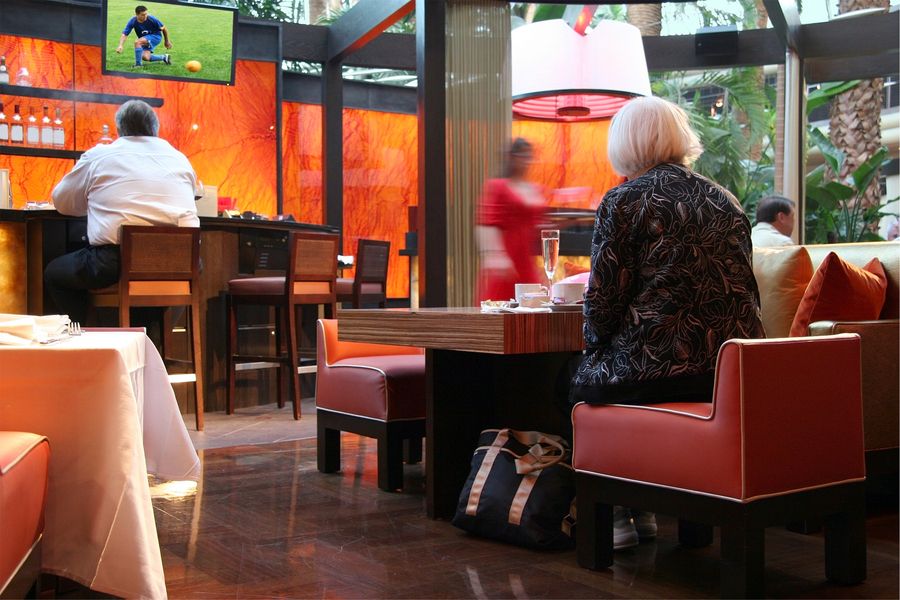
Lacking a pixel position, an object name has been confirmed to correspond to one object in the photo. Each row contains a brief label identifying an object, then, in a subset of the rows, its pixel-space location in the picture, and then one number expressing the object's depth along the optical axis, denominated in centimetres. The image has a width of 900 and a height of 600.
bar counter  541
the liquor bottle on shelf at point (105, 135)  851
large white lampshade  505
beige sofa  323
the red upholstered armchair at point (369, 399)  360
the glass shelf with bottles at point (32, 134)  840
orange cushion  320
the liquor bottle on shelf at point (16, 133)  840
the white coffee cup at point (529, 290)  311
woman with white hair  252
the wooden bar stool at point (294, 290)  566
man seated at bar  501
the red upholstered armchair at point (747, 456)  226
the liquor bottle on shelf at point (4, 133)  835
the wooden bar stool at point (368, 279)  654
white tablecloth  197
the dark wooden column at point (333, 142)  978
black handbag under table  282
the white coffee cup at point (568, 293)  313
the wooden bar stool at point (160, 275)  495
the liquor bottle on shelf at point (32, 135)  855
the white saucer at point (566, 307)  299
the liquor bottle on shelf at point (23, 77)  893
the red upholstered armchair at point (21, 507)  163
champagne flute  310
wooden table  278
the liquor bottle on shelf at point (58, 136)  868
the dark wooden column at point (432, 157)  696
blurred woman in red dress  443
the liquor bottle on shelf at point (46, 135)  862
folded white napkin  205
